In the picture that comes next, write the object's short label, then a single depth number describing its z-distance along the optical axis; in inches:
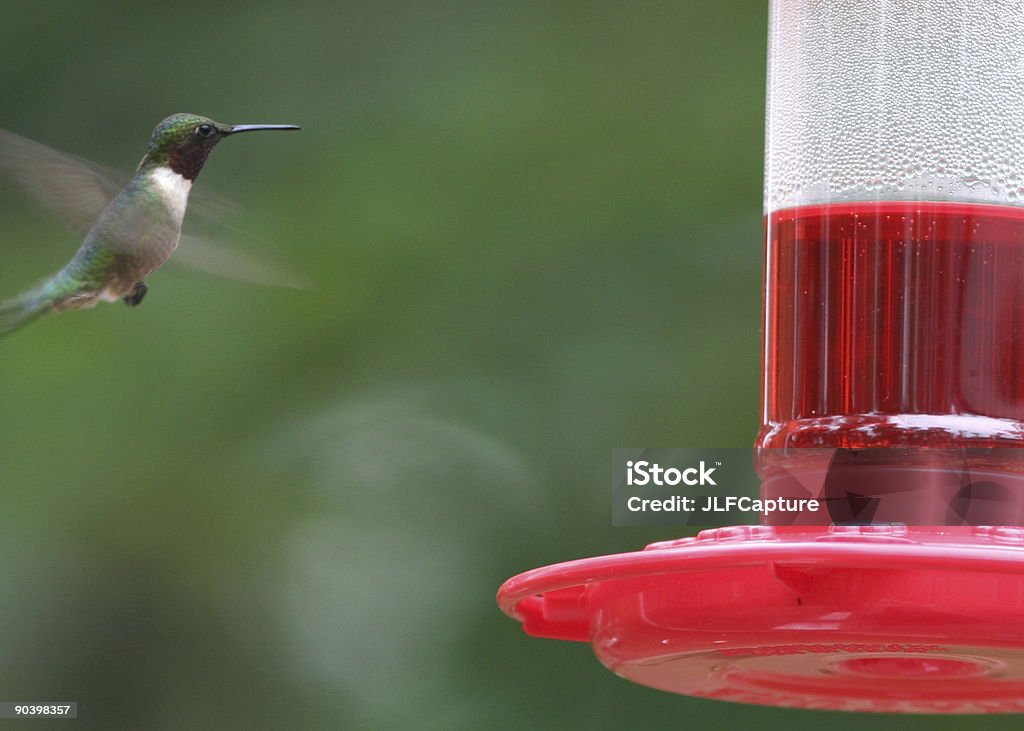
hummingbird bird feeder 183.8
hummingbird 291.3
